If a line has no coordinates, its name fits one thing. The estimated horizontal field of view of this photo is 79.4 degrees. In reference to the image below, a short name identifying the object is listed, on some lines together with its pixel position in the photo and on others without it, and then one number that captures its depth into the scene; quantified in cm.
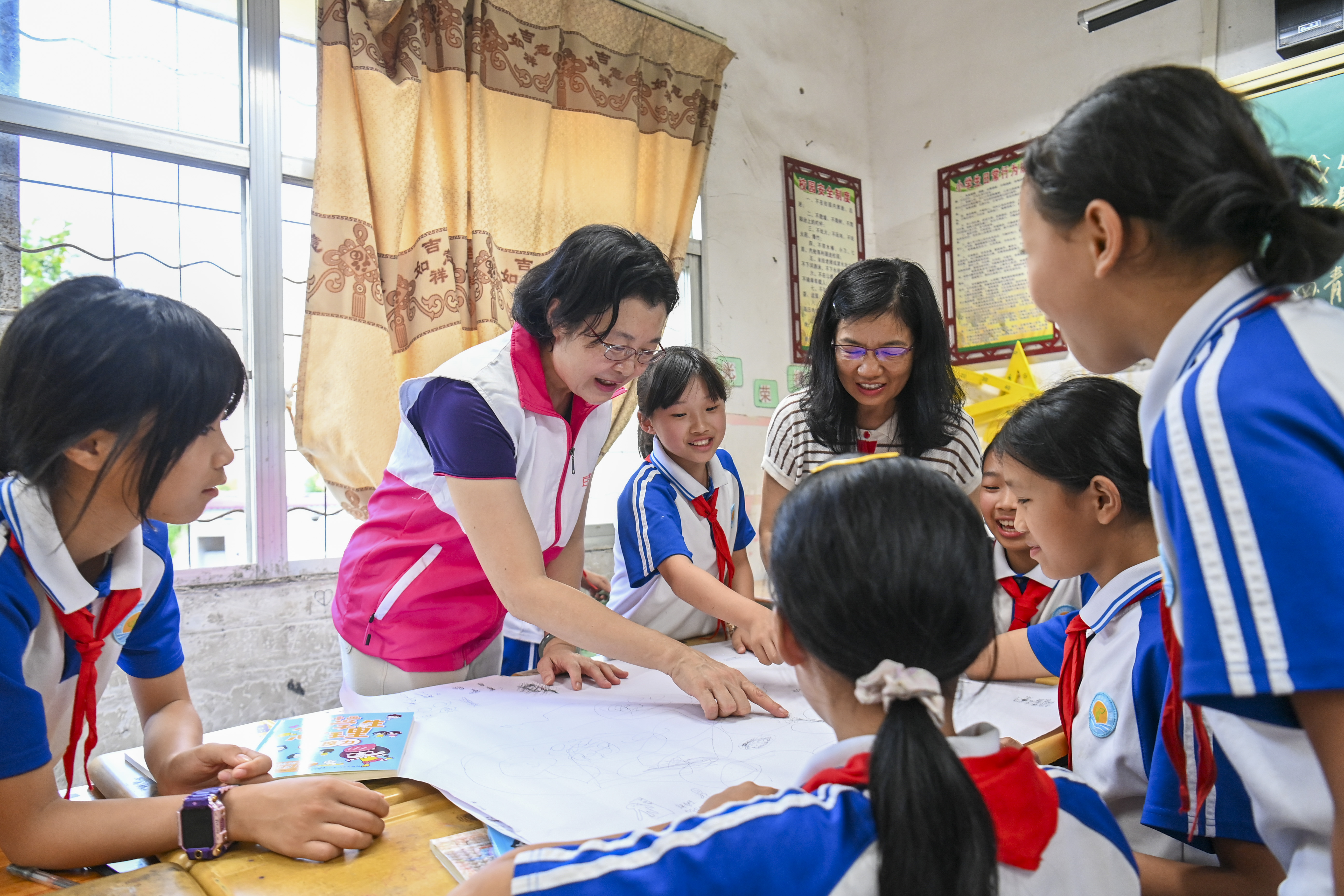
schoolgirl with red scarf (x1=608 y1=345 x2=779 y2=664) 182
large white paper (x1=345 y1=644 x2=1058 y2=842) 84
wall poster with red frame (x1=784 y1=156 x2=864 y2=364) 361
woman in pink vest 122
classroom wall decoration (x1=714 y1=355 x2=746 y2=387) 332
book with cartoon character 92
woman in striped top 170
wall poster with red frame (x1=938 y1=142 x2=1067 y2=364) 341
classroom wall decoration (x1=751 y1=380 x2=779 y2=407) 344
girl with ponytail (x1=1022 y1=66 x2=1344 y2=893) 47
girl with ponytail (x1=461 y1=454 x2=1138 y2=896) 53
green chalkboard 243
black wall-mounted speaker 254
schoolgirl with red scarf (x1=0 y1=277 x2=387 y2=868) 78
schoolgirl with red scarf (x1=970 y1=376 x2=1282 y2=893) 74
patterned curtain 232
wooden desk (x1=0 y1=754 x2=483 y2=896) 71
